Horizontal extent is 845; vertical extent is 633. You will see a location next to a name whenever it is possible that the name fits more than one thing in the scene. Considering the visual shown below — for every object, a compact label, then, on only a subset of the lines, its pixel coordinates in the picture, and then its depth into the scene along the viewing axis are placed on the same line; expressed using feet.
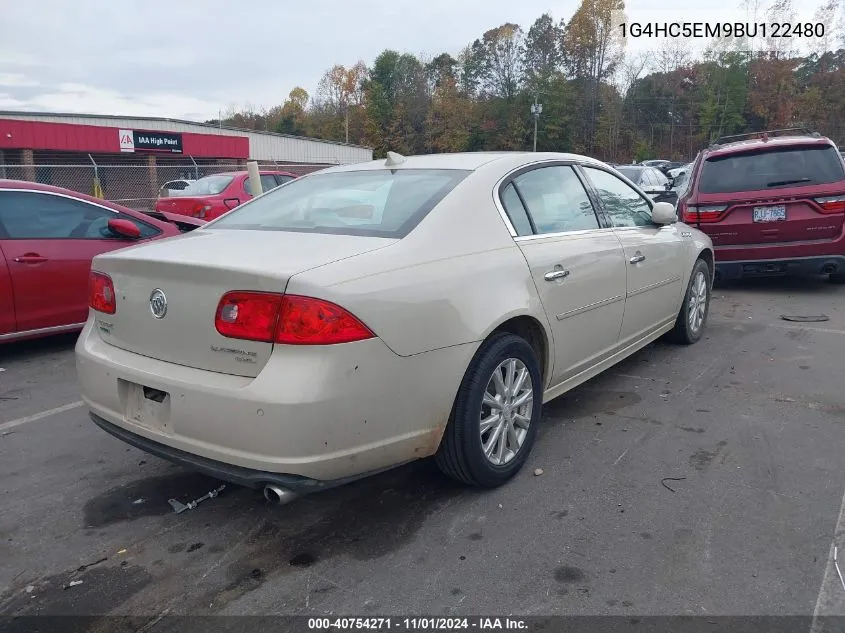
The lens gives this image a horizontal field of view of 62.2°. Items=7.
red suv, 24.25
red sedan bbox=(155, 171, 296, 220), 38.22
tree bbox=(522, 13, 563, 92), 237.68
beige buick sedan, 8.23
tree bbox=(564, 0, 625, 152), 225.15
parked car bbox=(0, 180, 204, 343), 18.03
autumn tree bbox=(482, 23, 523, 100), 245.65
